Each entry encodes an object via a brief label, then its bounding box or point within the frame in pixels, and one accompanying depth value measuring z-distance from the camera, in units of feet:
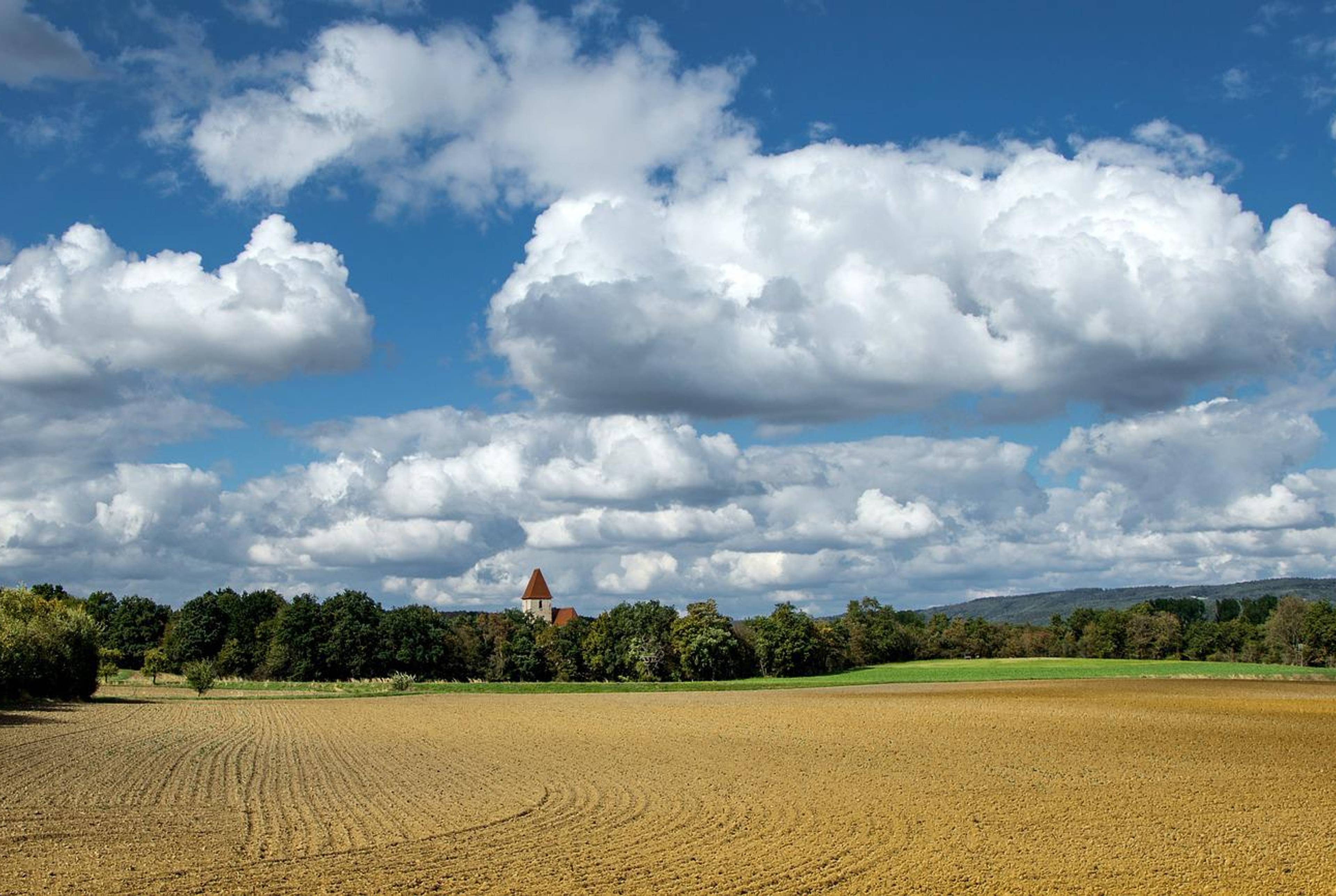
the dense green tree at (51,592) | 496.23
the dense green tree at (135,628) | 457.68
